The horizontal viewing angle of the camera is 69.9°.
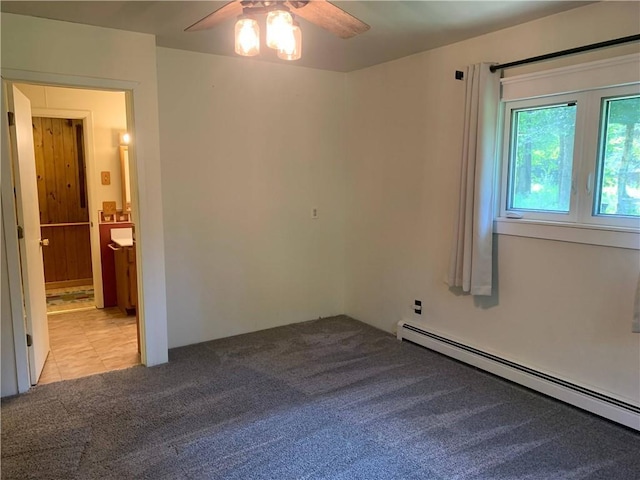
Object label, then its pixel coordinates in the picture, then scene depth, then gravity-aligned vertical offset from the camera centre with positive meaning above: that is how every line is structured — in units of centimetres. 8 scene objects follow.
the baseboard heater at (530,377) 265 -128
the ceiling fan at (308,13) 200 +78
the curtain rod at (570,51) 249 +80
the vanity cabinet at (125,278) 470 -98
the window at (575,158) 263 +18
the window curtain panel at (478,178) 314 +6
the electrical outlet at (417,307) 396 -104
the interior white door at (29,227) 306 -30
